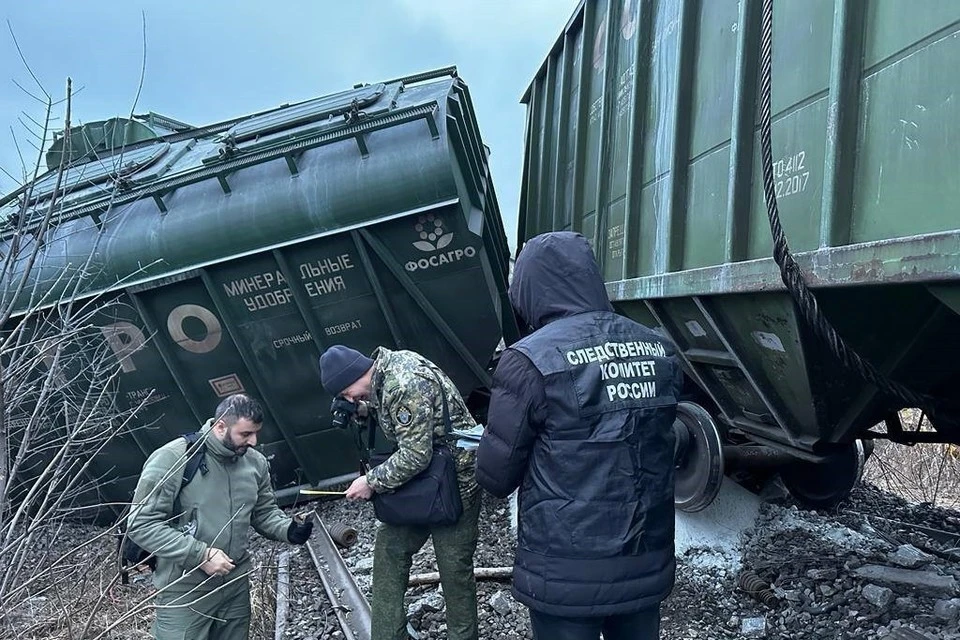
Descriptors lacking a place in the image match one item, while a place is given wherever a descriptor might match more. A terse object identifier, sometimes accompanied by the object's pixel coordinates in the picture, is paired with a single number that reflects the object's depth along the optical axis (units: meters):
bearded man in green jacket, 3.01
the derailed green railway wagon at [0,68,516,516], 5.05
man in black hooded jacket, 2.16
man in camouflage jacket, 3.02
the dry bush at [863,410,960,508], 6.14
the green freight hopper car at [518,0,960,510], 2.04
